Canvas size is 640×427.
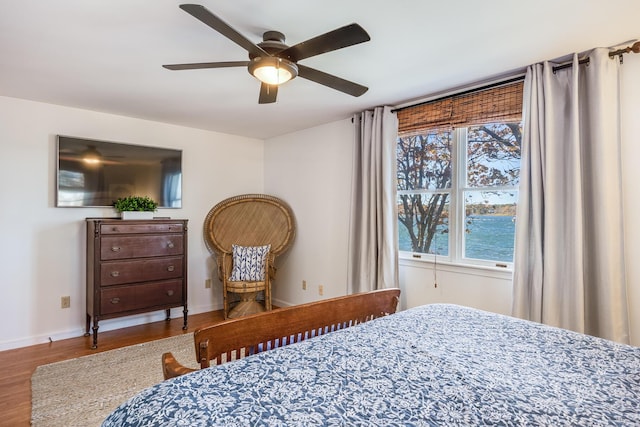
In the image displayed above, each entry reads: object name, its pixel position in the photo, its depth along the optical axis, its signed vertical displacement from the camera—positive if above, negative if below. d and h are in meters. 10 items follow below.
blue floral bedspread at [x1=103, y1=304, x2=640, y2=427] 0.84 -0.49
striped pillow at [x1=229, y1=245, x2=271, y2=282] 3.90 -0.53
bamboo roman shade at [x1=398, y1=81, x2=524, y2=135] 2.43 +0.87
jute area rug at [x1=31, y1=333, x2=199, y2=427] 2.03 -1.18
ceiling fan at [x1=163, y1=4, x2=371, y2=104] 1.44 +0.82
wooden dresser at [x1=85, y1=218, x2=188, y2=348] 3.07 -0.48
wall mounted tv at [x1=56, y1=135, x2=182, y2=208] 3.27 +0.47
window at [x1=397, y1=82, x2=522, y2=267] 2.60 +0.34
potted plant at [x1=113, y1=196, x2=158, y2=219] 3.37 +0.11
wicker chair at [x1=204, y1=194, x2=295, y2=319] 3.88 -0.22
